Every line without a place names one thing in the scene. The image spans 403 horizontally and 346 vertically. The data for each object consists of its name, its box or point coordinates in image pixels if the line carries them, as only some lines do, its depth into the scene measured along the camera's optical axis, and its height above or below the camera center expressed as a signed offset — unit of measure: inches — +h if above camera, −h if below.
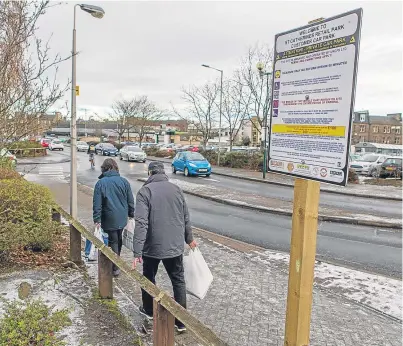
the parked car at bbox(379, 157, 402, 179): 984.9 -68.6
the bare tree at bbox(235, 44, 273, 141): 1153.4 +153.7
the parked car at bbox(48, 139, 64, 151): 1975.6 -94.9
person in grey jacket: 152.1 -40.0
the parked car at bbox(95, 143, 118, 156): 1708.9 -89.4
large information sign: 79.0 +9.2
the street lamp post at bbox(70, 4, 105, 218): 315.5 +1.0
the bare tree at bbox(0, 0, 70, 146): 198.7 +24.3
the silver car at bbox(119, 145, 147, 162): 1370.6 -82.1
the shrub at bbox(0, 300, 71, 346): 117.3 -64.4
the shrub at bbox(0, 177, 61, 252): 201.9 -51.3
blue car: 904.9 -74.0
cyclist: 1068.5 -83.7
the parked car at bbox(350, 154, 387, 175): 1123.0 -63.3
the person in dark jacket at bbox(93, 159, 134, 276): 217.2 -41.4
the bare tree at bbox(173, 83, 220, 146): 1487.5 +87.3
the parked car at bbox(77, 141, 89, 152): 2005.8 -95.5
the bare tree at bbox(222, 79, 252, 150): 1288.1 +103.1
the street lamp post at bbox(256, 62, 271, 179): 1012.2 +70.6
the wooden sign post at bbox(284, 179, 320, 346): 91.1 -28.3
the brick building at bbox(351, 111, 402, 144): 3981.3 +127.6
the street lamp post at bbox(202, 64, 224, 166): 1220.5 -77.5
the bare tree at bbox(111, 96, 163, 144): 2364.7 +112.5
